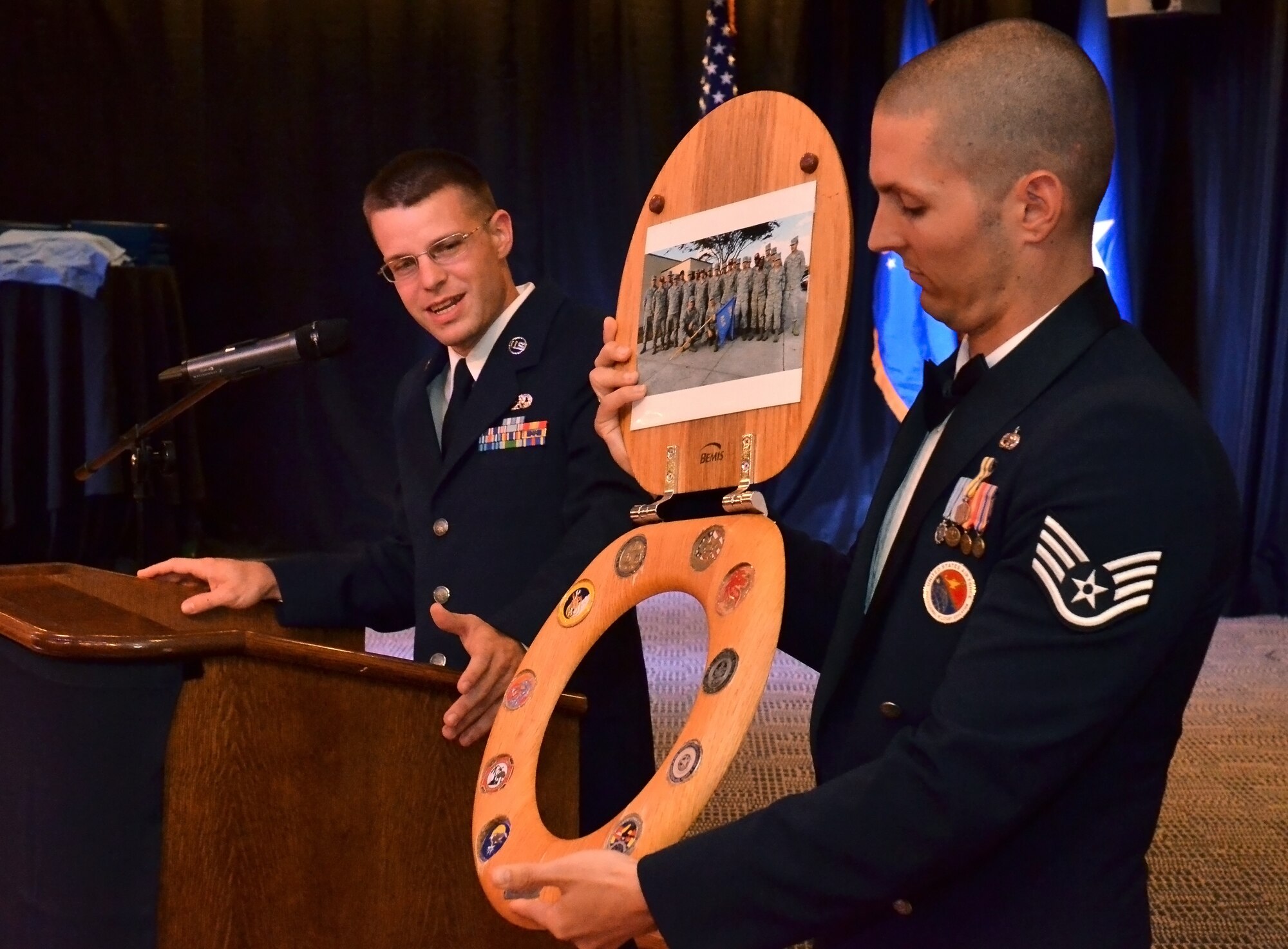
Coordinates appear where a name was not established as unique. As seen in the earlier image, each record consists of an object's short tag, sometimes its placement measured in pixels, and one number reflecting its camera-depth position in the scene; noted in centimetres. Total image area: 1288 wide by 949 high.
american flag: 533
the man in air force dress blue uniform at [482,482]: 163
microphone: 186
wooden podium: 118
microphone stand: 216
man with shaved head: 90
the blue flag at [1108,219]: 498
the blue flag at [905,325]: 524
